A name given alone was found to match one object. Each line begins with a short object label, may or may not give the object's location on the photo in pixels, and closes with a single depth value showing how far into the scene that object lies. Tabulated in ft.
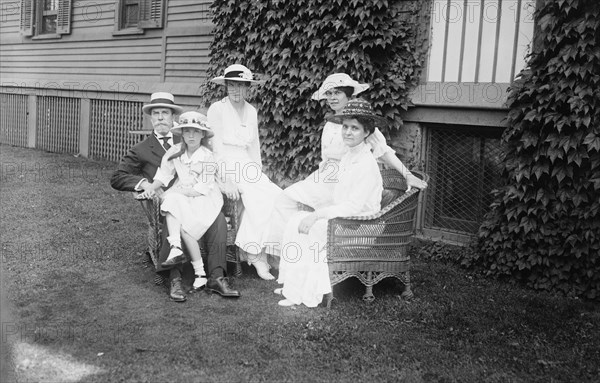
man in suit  16.83
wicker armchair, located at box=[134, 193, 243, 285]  17.67
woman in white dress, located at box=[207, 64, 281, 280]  18.58
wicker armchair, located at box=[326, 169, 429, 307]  16.20
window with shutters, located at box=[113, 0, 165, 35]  36.92
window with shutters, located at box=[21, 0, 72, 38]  48.44
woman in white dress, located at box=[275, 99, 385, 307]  16.10
